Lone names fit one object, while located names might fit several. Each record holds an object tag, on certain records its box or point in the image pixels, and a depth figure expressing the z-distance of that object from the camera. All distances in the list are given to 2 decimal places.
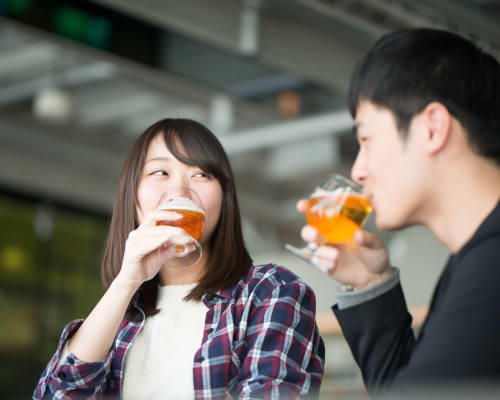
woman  2.04
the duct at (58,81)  6.79
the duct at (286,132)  5.45
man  1.72
